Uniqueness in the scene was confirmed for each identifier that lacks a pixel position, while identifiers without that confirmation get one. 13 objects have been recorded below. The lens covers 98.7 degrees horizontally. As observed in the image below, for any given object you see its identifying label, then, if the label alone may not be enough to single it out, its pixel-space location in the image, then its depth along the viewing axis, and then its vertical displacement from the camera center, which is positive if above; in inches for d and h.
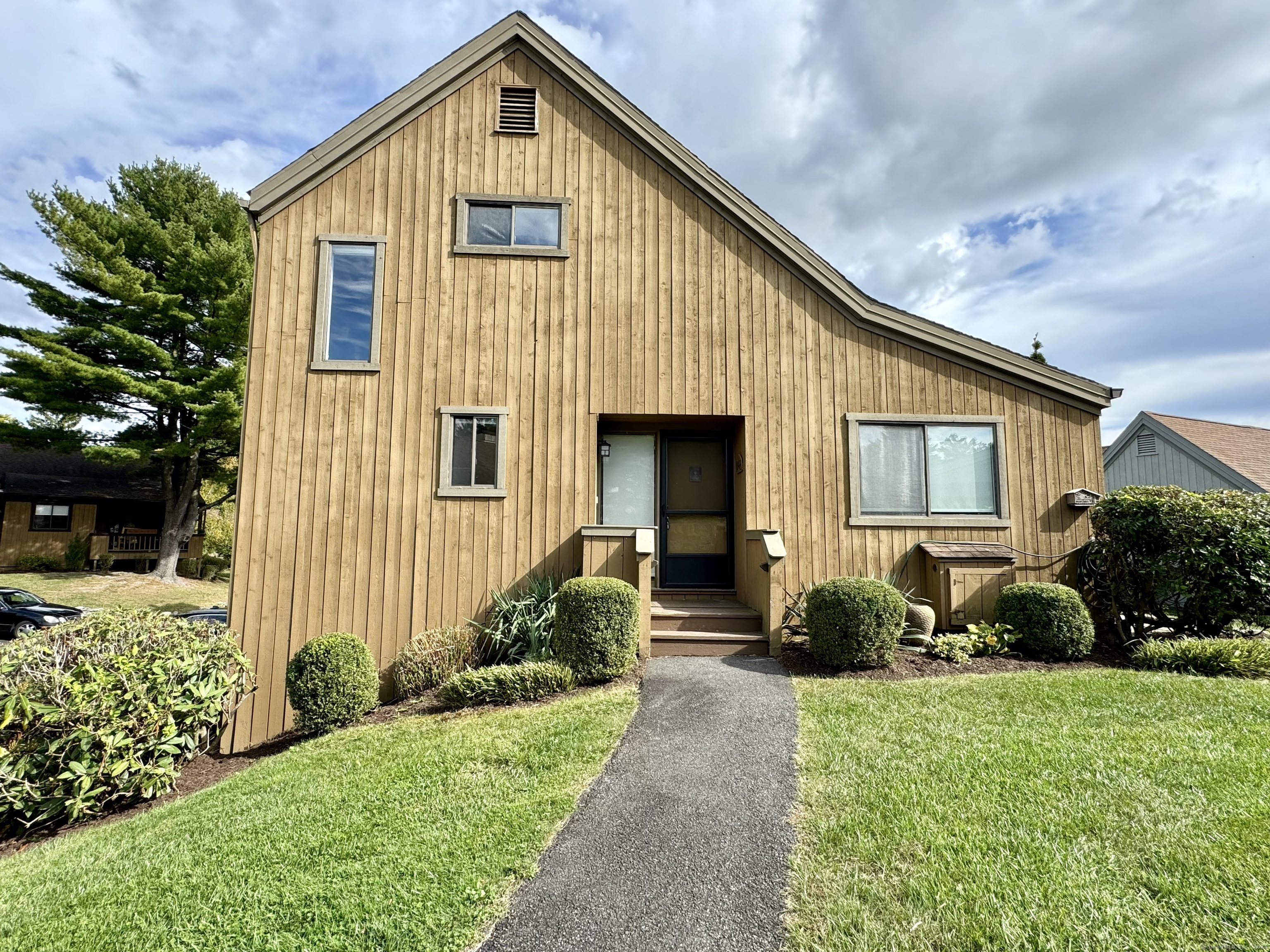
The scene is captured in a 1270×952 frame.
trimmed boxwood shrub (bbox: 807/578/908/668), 228.4 -41.6
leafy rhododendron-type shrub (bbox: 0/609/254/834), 172.9 -66.4
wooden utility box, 273.0 -28.3
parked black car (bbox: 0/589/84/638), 477.7 -87.0
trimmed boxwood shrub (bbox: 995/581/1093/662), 244.4 -43.2
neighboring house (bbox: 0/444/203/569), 840.9 +14.8
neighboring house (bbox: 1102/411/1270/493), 550.6 +81.4
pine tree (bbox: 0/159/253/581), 789.9 +289.0
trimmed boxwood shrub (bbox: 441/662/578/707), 217.6 -65.0
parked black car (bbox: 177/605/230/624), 457.1 -86.7
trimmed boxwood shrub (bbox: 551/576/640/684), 221.3 -43.7
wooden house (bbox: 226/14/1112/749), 278.5 +76.9
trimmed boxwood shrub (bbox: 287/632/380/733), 221.1 -67.6
